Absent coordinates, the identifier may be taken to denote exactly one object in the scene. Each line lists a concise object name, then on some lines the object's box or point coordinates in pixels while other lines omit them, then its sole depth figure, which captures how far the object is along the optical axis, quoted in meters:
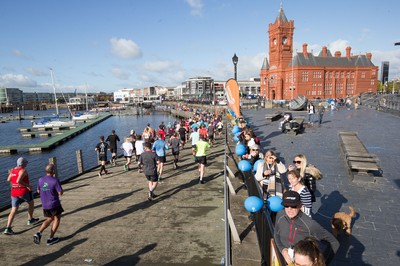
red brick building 69.81
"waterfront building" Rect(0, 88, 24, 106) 188.65
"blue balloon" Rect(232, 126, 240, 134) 12.76
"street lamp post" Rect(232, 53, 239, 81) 14.18
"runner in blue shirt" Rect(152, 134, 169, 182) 9.56
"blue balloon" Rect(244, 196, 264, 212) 4.29
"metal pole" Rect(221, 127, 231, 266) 3.15
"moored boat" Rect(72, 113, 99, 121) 68.11
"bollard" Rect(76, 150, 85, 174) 12.09
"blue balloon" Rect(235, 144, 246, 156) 8.48
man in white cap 5.83
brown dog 4.77
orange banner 13.69
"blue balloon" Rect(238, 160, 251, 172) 6.55
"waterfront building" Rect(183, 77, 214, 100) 167.51
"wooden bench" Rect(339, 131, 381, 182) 7.64
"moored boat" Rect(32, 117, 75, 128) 51.50
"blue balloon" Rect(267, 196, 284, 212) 4.34
